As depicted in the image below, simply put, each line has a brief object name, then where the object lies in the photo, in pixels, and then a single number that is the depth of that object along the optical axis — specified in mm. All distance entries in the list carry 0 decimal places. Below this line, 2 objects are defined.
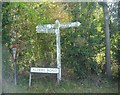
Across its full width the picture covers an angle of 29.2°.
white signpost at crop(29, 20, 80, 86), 3873
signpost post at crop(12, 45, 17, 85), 3900
